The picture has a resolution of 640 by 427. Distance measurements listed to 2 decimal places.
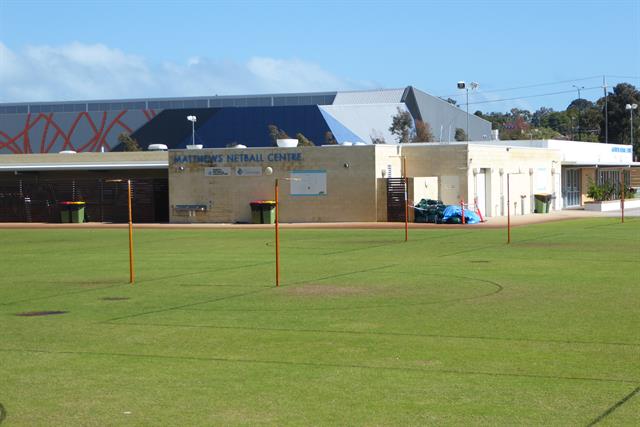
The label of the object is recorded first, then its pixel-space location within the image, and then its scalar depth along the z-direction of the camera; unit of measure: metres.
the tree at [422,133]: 105.44
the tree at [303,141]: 90.61
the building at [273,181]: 53.47
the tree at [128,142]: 102.03
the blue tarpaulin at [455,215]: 49.59
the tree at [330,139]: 94.88
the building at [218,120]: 100.25
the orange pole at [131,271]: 22.65
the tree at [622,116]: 129.27
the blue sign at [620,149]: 83.50
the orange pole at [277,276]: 21.60
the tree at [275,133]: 95.43
